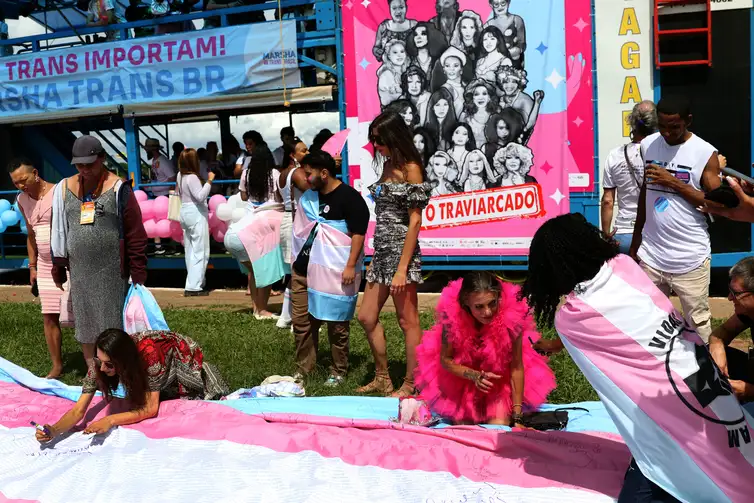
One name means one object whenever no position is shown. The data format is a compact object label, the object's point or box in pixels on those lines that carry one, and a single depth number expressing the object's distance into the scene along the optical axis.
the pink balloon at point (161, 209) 10.16
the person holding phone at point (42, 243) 6.11
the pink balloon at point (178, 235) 9.99
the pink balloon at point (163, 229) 10.05
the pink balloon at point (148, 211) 10.22
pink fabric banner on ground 3.54
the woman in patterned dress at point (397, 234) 4.97
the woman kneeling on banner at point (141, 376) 4.27
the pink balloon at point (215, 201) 9.86
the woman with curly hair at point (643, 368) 2.79
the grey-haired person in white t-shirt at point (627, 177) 6.11
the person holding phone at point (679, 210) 4.70
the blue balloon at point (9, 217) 10.69
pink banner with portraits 8.11
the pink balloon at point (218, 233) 9.94
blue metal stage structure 8.89
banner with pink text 9.60
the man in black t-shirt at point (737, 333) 3.27
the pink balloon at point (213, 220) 9.90
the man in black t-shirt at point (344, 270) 5.50
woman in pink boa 4.20
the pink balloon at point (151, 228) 10.10
